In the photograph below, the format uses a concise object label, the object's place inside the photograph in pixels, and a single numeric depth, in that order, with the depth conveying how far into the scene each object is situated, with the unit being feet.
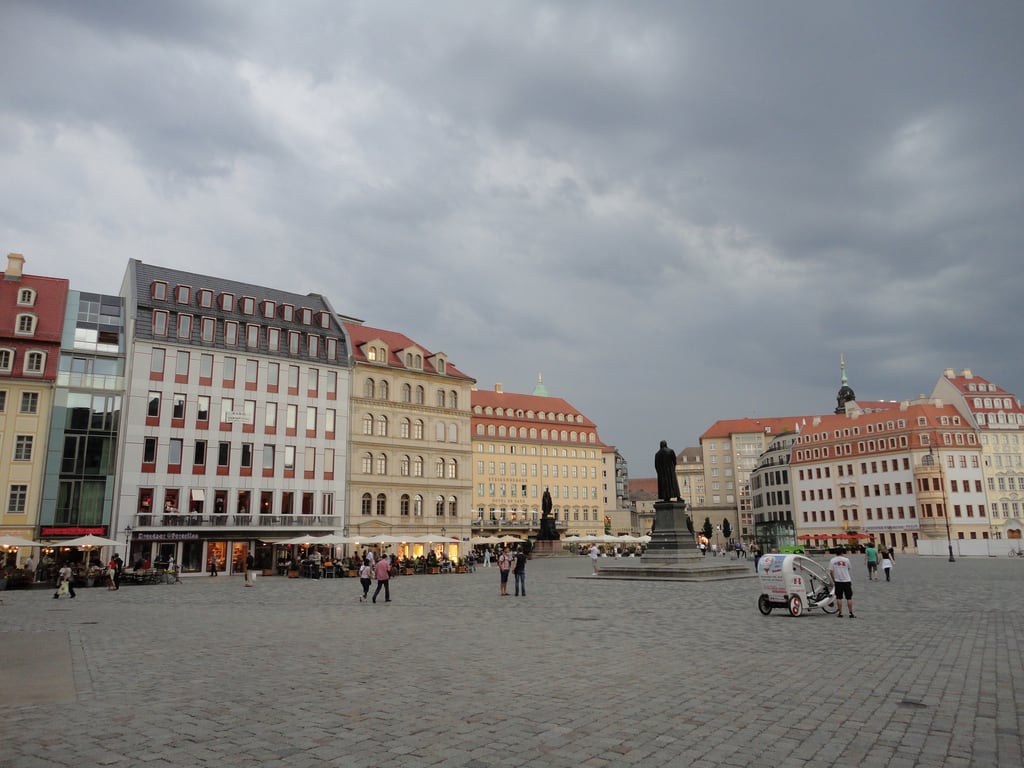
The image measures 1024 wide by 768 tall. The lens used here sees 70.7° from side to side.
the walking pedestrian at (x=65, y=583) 92.18
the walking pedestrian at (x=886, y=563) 100.27
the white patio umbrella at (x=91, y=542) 121.08
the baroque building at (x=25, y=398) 140.87
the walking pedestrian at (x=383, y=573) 76.54
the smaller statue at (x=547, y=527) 208.23
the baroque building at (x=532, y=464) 304.09
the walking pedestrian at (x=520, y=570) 82.12
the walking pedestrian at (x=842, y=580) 55.06
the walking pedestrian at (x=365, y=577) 79.87
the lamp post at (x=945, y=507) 284.20
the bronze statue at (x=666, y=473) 114.52
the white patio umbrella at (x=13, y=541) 119.65
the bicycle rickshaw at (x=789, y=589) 56.85
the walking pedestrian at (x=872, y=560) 107.24
